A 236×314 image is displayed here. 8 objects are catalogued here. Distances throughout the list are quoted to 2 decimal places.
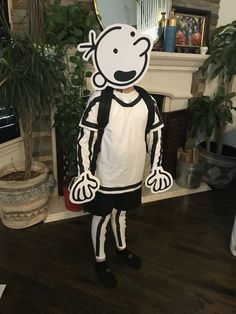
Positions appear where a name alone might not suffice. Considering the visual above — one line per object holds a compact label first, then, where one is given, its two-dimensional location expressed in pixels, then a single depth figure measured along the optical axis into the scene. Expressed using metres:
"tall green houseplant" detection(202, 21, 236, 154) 2.04
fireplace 2.18
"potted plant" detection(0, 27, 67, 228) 1.41
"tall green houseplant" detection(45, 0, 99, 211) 1.66
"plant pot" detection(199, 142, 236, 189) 2.35
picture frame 2.28
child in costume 1.12
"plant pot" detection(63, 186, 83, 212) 1.95
